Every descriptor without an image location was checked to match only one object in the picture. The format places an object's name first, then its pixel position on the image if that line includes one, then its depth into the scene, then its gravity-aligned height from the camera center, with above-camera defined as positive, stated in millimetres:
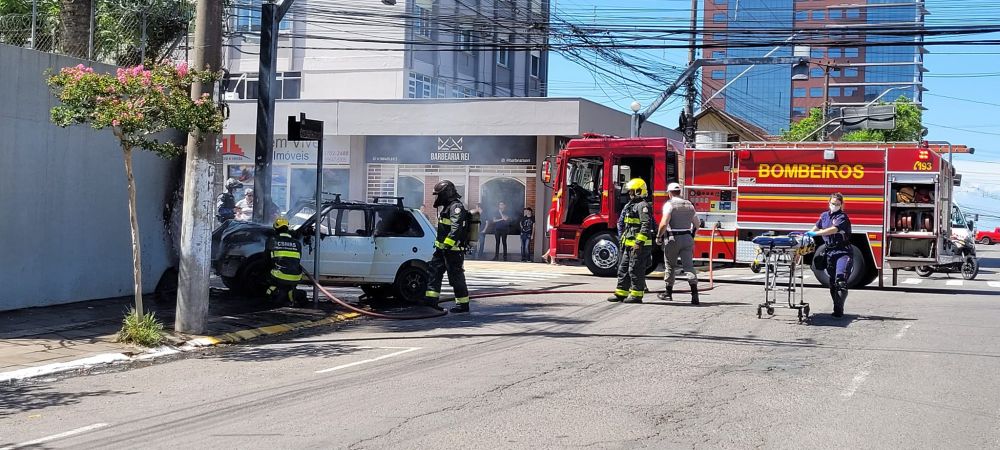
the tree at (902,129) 53316 +6189
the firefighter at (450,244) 13234 -282
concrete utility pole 10820 -216
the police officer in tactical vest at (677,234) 14953 -57
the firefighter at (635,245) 14422 -232
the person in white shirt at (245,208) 21495 +233
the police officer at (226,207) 20156 +225
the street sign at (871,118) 24656 +3073
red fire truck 17906 +823
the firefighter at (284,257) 12562 -502
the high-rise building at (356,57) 35594 +6285
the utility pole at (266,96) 14375 +1851
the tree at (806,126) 54091 +6511
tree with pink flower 9688 +1130
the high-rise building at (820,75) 148000 +26901
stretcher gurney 12203 -308
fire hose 12914 -1207
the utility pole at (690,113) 25153 +3227
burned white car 13781 -405
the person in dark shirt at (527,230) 26656 -107
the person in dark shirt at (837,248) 12648 -161
